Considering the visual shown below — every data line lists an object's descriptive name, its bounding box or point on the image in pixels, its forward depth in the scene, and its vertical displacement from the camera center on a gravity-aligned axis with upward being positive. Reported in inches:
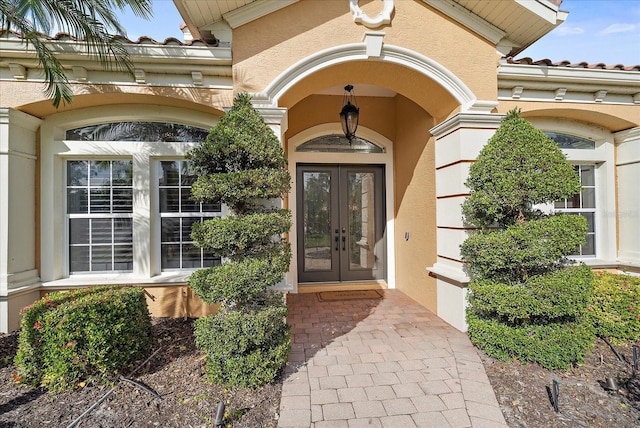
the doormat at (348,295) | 236.8 -64.9
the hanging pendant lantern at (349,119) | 221.8 +73.6
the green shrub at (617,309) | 162.2 -54.2
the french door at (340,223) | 268.7 -6.0
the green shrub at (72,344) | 118.9 -50.8
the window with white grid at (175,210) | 197.0 +5.1
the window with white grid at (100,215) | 191.8 +2.7
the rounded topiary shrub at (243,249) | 118.3 -14.2
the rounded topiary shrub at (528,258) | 135.4 -20.7
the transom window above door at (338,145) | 263.0 +63.2
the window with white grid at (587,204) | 233.0 +7.0
